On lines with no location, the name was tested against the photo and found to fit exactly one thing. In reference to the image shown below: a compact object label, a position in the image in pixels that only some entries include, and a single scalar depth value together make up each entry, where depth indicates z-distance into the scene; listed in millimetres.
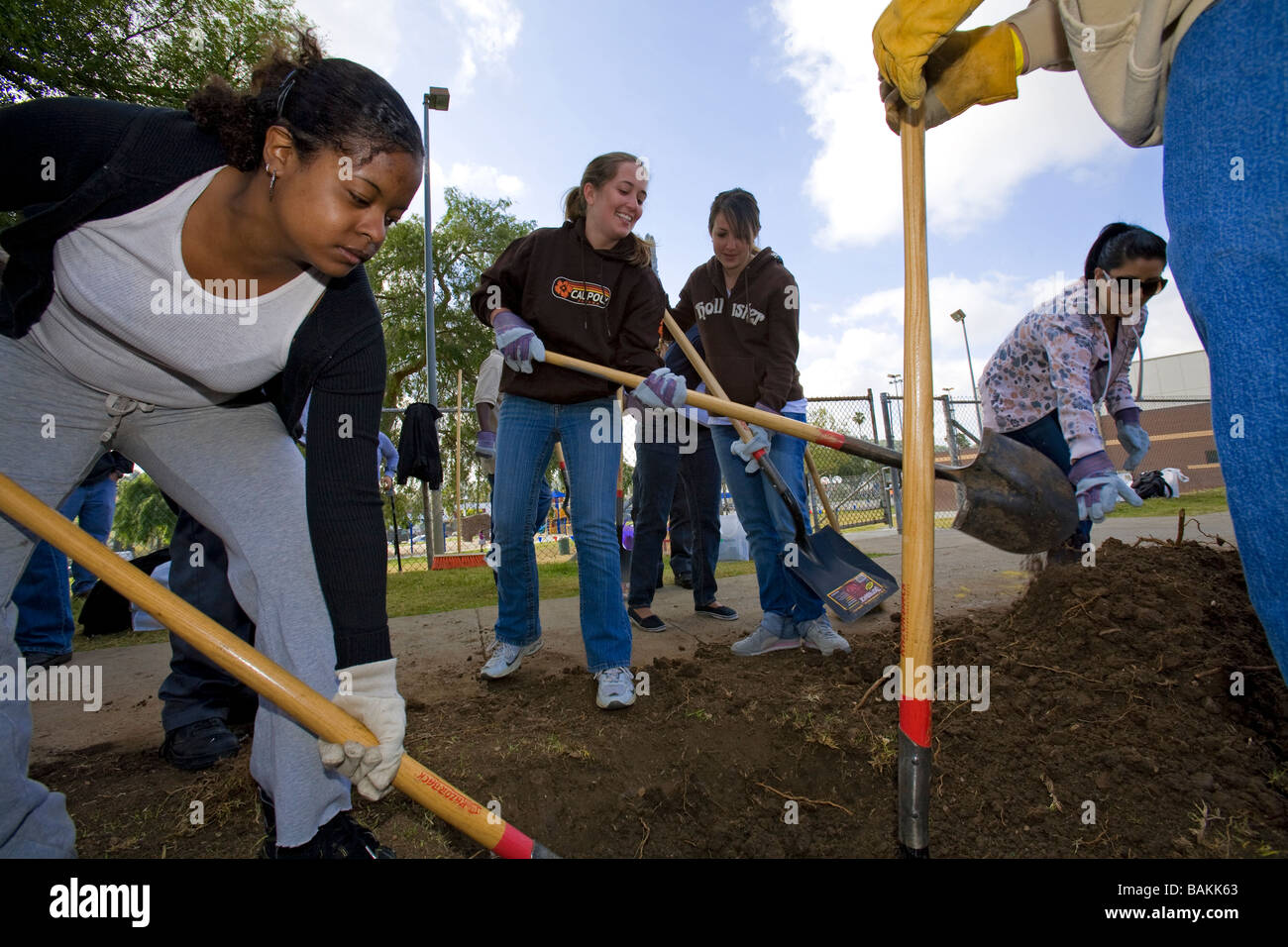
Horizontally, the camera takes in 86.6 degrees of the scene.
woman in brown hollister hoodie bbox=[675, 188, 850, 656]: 3215
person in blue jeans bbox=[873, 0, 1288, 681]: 933
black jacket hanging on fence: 4316
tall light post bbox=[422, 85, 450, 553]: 9602
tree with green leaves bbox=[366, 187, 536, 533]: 16672
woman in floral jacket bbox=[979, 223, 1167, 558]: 2822
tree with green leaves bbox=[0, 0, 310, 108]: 8062
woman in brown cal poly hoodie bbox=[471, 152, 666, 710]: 2596
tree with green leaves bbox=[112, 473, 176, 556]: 22156
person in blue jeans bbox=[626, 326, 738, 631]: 3967
